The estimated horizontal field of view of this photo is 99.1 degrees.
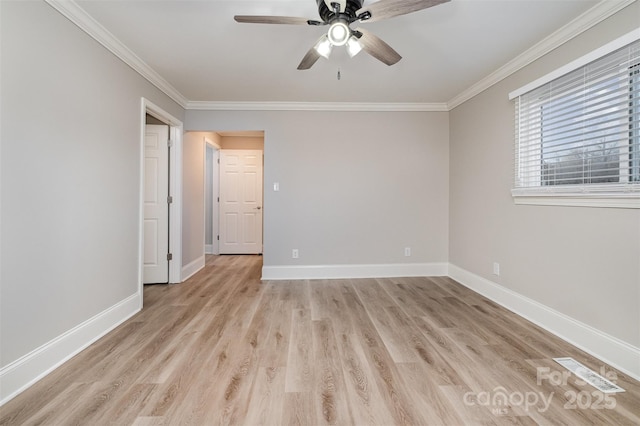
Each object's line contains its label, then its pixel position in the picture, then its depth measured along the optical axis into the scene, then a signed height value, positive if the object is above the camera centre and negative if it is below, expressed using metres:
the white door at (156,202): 3.54 +0.09
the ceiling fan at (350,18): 1.54 +1.15
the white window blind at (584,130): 1.77 +0.63
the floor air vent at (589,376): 1.59 -1.02
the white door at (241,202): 5.68 +0.16
